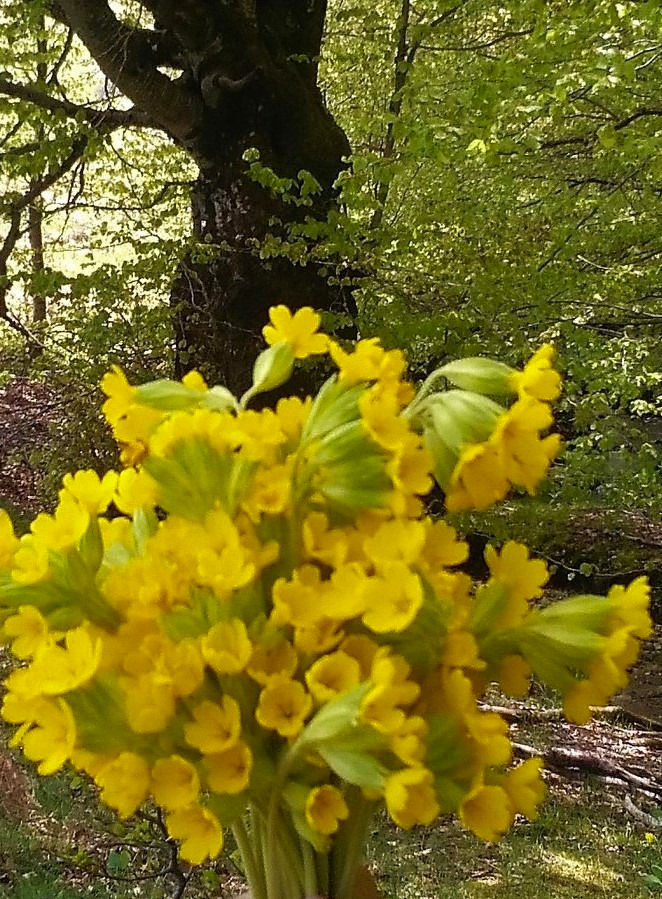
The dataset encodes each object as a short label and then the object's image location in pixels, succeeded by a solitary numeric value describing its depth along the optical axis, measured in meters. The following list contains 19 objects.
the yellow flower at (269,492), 0.49
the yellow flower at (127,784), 0.46
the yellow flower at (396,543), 0.46
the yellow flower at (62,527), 0.51
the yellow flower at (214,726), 0.45
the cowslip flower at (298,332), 0.60
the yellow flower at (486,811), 0.47
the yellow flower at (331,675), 0.45
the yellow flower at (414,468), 0.49
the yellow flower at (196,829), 0.46
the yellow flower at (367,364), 0.53
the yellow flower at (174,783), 0.46
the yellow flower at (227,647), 0.45
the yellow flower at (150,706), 0.45
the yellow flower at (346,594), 0.45
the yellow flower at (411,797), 0.43
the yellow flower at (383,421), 0.48
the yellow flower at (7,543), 0.53
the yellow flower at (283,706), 0.46
